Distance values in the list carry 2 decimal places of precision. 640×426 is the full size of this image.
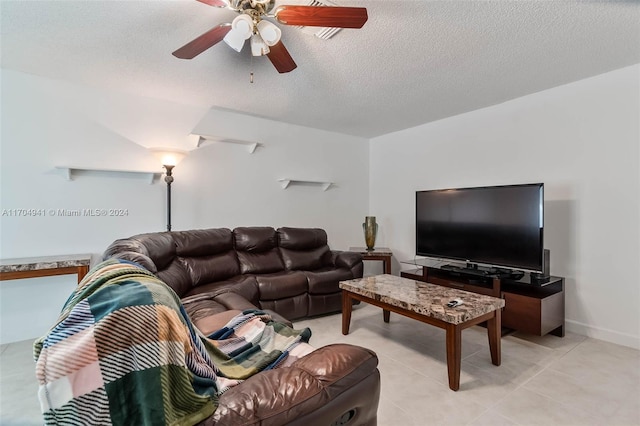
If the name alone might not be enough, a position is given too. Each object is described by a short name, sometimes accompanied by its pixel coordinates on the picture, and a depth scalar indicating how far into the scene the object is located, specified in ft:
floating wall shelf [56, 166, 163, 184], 9.31
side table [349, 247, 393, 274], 13.15
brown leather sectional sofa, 2.93
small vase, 14.07
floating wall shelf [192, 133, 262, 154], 11.49
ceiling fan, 4.93
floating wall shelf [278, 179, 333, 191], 13.64
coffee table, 6.38
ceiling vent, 6.50
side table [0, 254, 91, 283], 7.67
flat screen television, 8.88
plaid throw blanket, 2.24
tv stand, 8.41
